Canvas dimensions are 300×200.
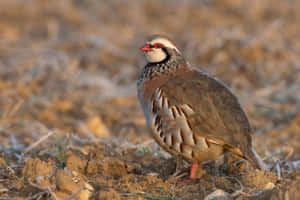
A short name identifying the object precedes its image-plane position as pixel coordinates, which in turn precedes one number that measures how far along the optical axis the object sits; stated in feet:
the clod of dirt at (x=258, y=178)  20.45
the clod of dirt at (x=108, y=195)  18.01
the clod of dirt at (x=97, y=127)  35.47
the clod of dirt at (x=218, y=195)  19.43
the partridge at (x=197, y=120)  21.50
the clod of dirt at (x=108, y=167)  21.95
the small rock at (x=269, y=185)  19.78
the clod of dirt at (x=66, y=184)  18.40
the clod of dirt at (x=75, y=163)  21.90
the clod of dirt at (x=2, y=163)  22.35
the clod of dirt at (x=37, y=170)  19.61
